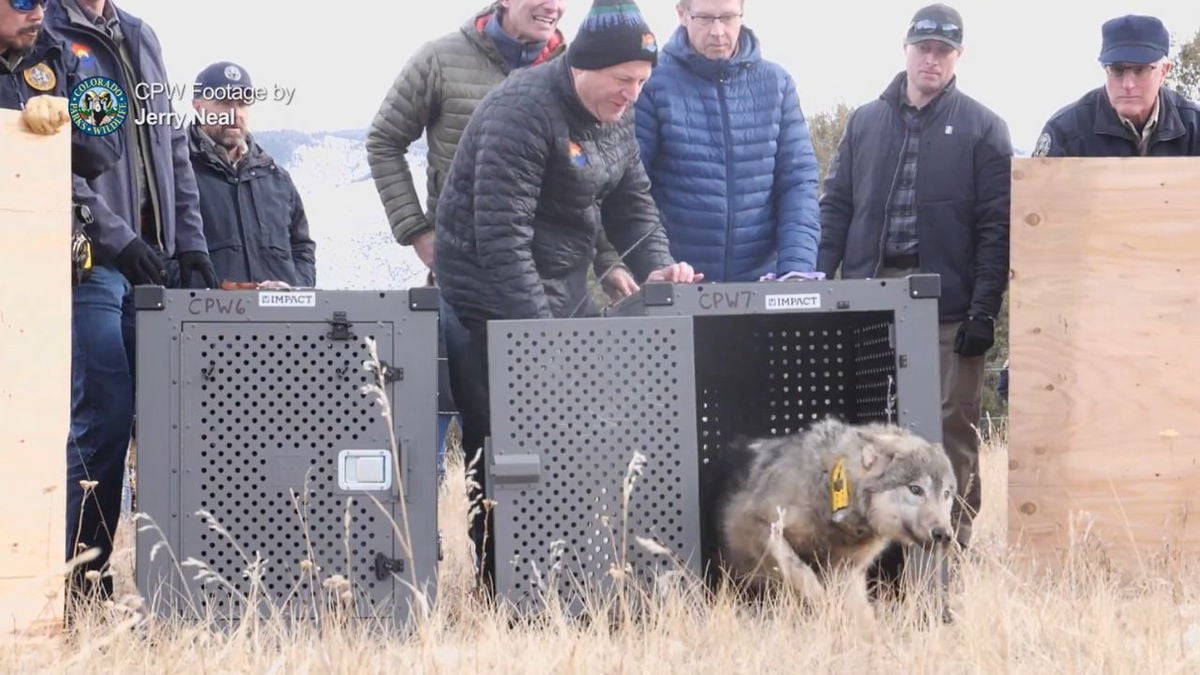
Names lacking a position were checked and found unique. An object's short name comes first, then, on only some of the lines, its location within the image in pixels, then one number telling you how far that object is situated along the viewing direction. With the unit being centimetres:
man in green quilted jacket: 1220
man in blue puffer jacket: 1162
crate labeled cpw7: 870
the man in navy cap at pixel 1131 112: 1178
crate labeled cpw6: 848
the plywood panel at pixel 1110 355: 1020
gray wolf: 919
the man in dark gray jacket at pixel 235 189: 1324
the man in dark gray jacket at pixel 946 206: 1237
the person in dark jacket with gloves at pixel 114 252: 937
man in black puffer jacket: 977
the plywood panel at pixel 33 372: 794
